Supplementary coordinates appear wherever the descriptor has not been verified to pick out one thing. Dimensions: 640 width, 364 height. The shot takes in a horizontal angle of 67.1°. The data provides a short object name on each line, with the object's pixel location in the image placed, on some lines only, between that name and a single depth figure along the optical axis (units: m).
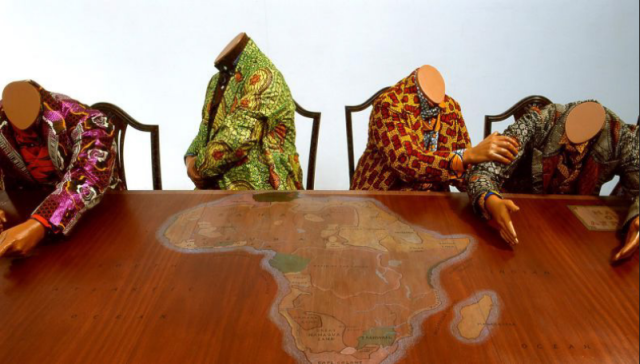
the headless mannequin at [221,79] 1.95
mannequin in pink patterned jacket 1.42
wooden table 1.03
